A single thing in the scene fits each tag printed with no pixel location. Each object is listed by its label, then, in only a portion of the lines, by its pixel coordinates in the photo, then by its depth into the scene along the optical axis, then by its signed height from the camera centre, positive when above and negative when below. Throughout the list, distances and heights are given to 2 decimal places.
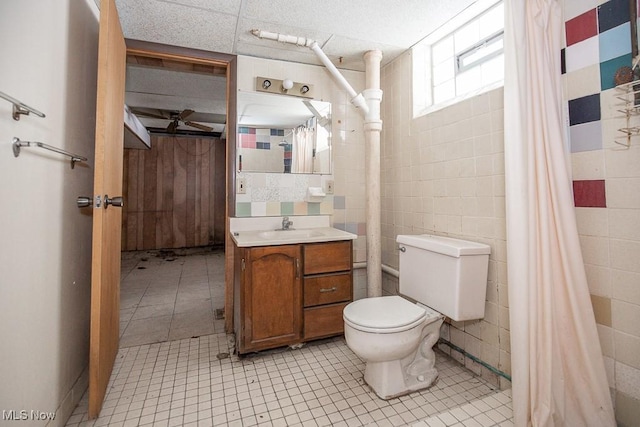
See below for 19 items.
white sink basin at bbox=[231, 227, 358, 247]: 1.84 -0.13
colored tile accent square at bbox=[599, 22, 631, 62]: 1.07 +0.67
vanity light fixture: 2.30 +1.07
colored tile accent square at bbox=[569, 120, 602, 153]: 1.17 +0.34
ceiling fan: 4.09 +1.54
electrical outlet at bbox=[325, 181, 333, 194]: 2.50 +0.27
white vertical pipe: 2.22 +0.38
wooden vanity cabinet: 1.79 -0.51
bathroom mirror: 2.29 +0.70
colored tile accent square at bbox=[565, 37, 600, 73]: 1.16 +0.68
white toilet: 1.41 -0.50
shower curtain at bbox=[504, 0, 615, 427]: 1.14 -0.15
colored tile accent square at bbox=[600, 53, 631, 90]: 1.08 +0.58
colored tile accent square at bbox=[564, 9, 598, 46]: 1.17 +0.79
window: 1.69 +1.07
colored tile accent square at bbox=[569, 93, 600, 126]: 1.17 +0.45
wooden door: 1.30 +0.07
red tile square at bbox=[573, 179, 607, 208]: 1.17 +0.10
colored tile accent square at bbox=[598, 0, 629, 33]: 1.08 +0.78
